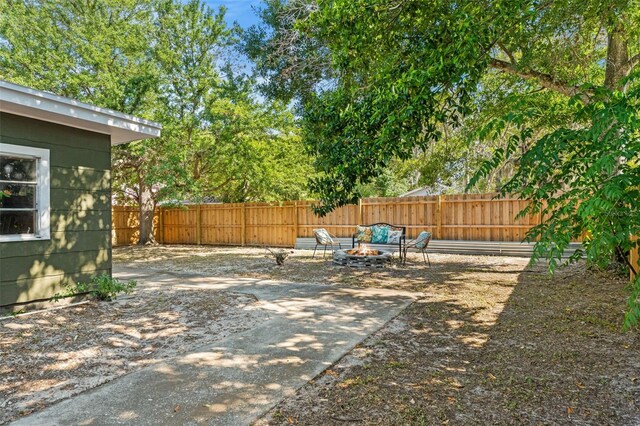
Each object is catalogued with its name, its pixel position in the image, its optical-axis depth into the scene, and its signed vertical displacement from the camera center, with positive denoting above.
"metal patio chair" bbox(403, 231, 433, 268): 8.35 -0.51
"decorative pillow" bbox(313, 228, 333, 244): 9.88 -0.51
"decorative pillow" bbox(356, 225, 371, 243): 9.43 -0.40
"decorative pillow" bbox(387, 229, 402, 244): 9.09 -0.46
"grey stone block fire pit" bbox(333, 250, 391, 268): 8.34 -0.90
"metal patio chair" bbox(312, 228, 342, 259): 9.88 -0.49
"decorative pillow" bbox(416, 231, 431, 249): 8.36 -0.51
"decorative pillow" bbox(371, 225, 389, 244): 9.24 -0.42
